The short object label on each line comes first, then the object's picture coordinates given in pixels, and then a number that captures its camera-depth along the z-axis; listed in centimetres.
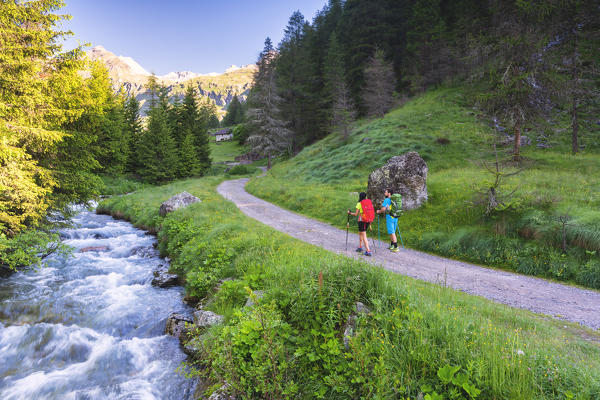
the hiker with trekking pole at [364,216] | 962
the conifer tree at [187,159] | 3878
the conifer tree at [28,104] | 821
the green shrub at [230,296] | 623
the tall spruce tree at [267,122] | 4091
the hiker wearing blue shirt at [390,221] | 1042
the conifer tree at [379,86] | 3694
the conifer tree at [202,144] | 4238
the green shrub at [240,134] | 7794
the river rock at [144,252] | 1232
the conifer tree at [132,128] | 3847
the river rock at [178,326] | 649
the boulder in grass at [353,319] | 381
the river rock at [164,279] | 936
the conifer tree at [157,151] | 3606
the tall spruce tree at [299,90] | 4788
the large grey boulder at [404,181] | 1333
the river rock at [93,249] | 1261
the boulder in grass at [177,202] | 1579
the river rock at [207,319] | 573
